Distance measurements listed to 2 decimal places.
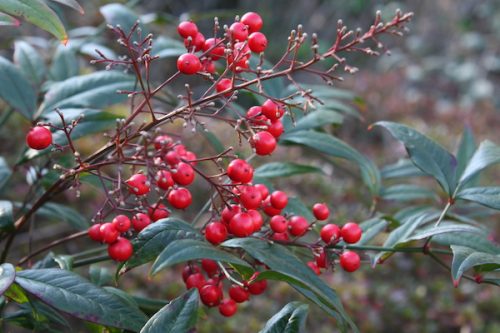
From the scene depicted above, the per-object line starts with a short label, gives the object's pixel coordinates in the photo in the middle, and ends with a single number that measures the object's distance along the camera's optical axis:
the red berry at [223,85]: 0.36
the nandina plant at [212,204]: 0.33
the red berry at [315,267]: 0.37
